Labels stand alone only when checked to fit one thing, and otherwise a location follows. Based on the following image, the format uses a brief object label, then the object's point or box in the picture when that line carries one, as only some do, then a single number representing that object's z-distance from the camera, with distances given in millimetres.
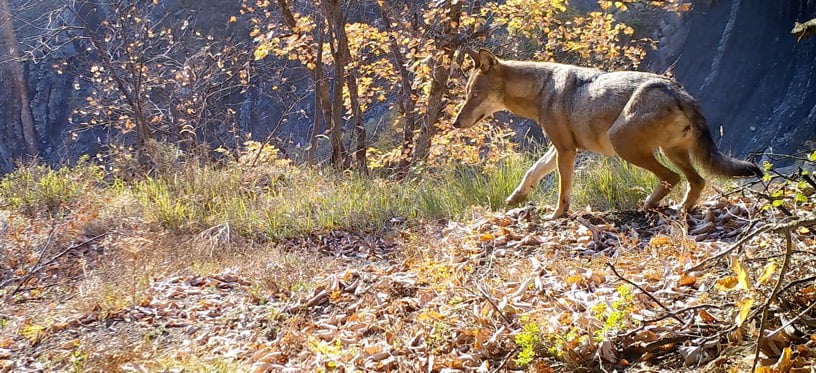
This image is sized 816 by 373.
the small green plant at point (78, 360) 4430
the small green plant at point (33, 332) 5342
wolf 5895
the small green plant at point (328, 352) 3992
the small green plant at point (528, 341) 3184
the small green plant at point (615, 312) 3179
